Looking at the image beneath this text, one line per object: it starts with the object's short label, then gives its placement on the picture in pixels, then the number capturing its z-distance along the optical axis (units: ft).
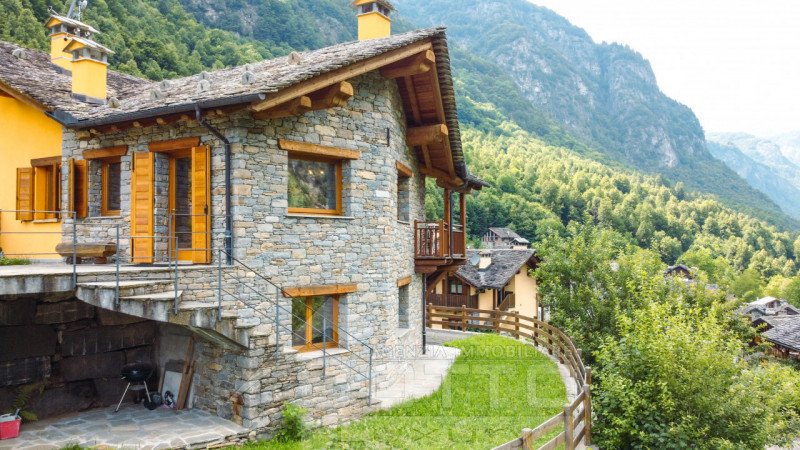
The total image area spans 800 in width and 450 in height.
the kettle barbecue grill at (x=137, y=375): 31.94
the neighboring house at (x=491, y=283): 104.94
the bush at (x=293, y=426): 29.27
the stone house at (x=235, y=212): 28.96
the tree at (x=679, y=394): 34.01
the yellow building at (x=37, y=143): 37.40
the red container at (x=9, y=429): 26.78
